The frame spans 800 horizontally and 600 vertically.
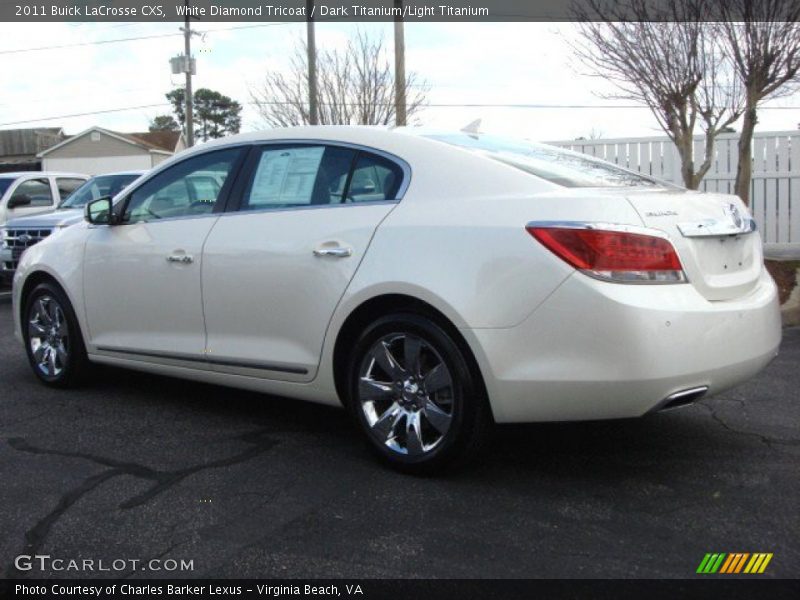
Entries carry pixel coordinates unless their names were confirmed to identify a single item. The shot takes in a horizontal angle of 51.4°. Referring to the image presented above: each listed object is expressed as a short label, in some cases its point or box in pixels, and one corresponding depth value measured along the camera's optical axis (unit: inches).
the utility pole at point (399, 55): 639.1
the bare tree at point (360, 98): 698.8
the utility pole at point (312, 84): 721.0
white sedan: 127.5
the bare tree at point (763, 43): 311.6
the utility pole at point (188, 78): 1220.5
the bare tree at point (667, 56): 333.7
